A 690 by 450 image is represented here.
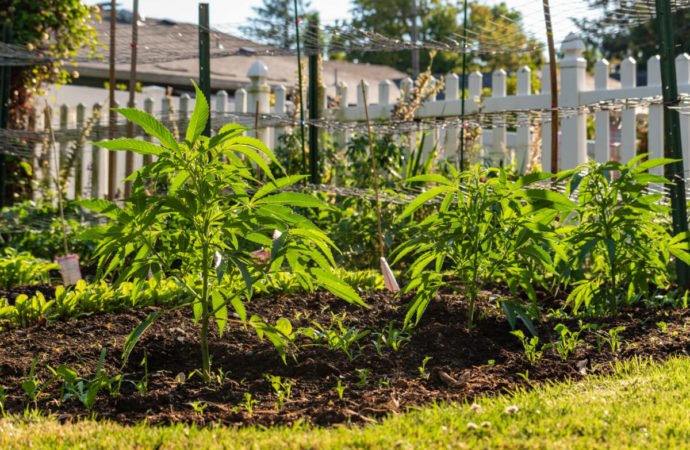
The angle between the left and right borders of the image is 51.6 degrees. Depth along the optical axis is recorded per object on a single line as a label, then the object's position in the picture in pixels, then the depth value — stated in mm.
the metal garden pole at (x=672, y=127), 4242
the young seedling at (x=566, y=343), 3099
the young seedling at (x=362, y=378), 2786
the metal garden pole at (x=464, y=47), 5048
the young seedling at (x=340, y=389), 2646
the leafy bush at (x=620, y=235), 3537
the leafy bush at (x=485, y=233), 3184
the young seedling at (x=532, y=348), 3055
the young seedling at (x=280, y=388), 2610
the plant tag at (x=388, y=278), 4266
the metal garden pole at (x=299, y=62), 5523
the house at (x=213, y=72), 17672
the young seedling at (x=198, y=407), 2533
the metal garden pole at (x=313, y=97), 6012
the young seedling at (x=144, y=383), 2748
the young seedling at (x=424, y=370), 2906
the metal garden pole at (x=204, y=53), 5492
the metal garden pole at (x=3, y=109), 7652
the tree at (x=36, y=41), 8477
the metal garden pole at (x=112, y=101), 6965
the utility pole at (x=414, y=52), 28852
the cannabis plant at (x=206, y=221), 2643
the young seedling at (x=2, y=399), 2578
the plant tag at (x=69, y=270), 4820
